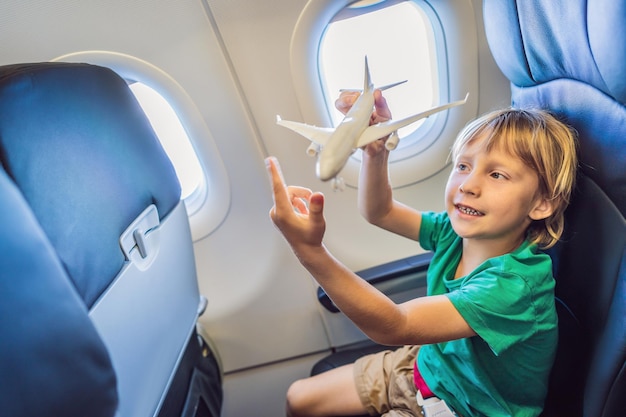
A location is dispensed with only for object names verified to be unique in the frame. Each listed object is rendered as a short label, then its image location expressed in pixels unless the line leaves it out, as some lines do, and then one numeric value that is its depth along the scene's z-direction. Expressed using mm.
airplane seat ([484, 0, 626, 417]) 664
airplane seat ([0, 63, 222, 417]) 585
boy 758
